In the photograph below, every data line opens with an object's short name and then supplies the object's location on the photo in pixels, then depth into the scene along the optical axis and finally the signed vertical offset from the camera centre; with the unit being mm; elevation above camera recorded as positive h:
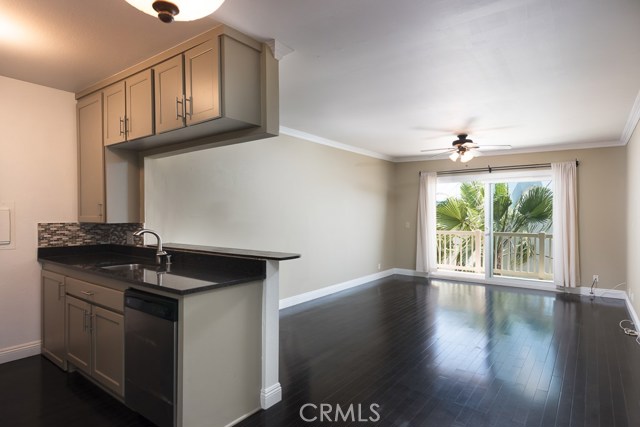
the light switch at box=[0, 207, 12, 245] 3035 -76
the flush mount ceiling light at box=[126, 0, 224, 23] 1356 +820
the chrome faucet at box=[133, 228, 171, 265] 2902 -310
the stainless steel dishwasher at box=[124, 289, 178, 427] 1987 -831
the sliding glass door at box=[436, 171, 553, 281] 6500 -210
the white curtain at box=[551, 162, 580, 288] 5797 -220
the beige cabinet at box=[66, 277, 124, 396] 2361 -849
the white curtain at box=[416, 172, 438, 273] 7160 -229
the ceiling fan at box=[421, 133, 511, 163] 5078 +961
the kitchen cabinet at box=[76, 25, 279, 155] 2250 +855
